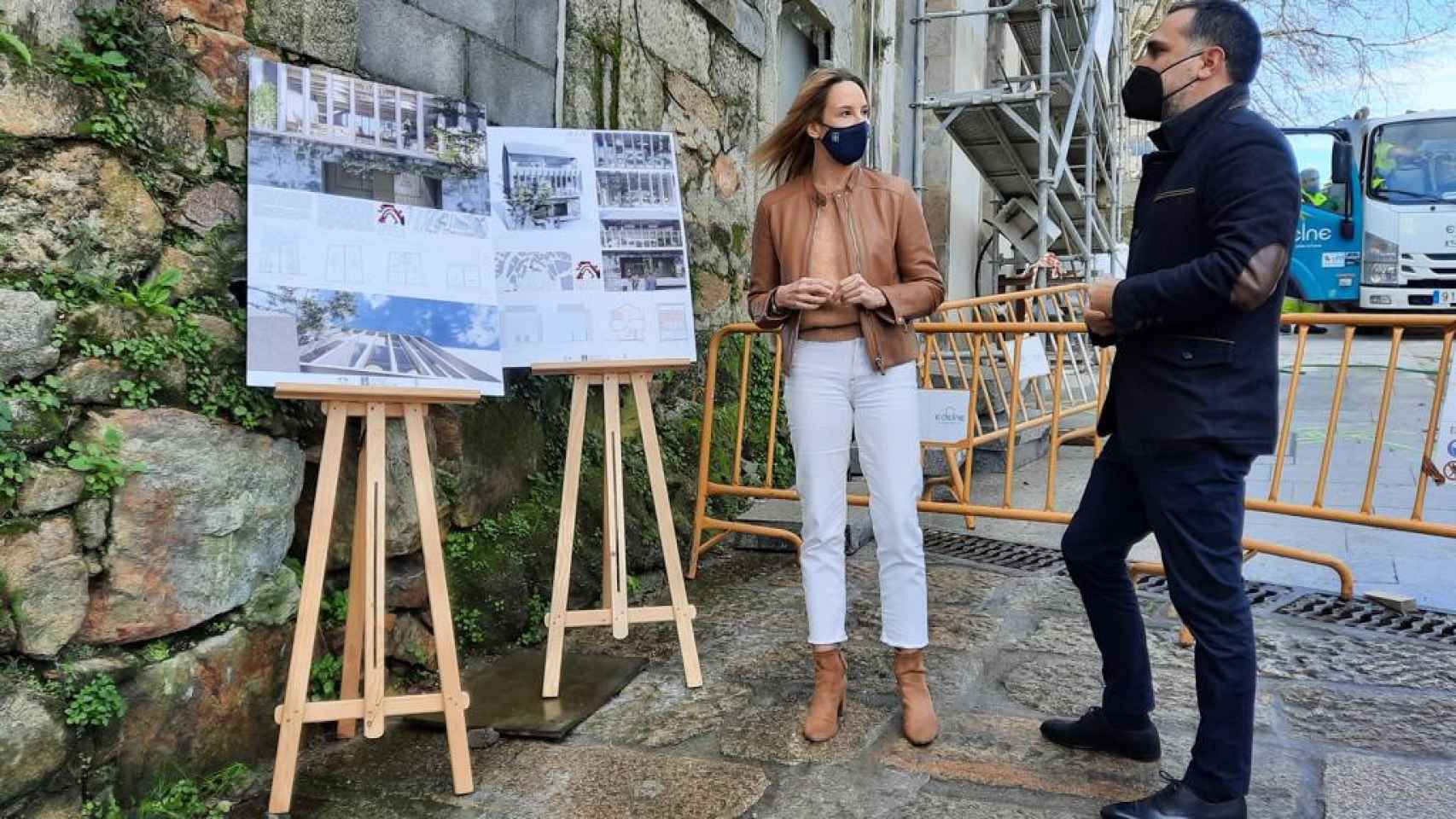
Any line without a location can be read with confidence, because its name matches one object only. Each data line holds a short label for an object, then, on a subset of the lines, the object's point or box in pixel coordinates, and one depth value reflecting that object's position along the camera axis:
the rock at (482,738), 2.99
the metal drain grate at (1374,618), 3.77
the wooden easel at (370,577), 2.58
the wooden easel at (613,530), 3.36
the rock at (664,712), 3.02
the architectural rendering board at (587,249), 3.40
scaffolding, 9.93
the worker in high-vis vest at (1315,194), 14.05
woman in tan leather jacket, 2.95
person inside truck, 13.93
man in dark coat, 2.17
